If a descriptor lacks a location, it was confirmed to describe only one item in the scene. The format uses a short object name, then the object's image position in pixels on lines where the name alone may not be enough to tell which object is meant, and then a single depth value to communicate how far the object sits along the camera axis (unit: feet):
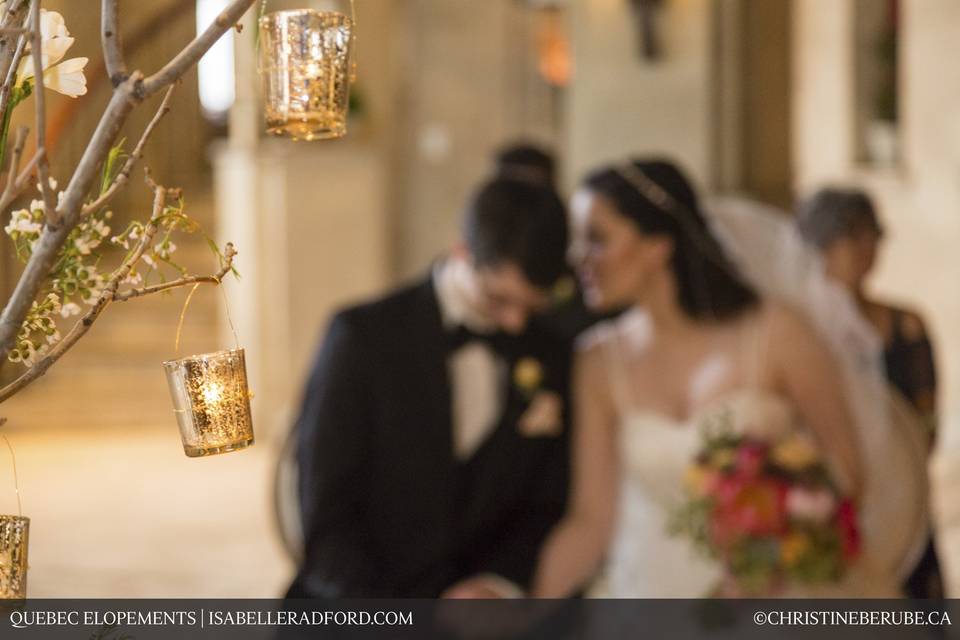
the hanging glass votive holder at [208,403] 6.32
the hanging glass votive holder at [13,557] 6.35
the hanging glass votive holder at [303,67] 6.52
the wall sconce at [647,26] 47.65
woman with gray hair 20.26
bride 17.79
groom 16.27
